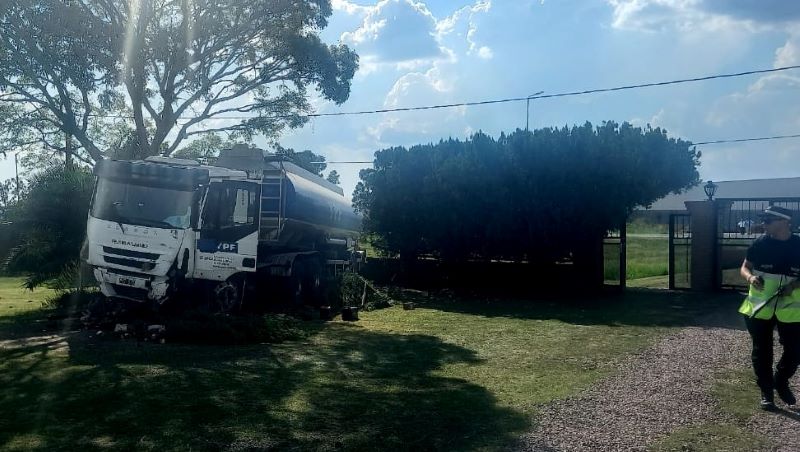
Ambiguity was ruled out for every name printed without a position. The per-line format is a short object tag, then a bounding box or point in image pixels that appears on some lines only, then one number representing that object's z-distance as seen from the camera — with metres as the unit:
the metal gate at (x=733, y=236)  21.64
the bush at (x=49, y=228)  15.45
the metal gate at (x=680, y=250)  22.77
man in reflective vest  7.20
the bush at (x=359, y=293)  19.34
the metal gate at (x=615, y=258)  23.20
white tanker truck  13.44
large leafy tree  17.55
